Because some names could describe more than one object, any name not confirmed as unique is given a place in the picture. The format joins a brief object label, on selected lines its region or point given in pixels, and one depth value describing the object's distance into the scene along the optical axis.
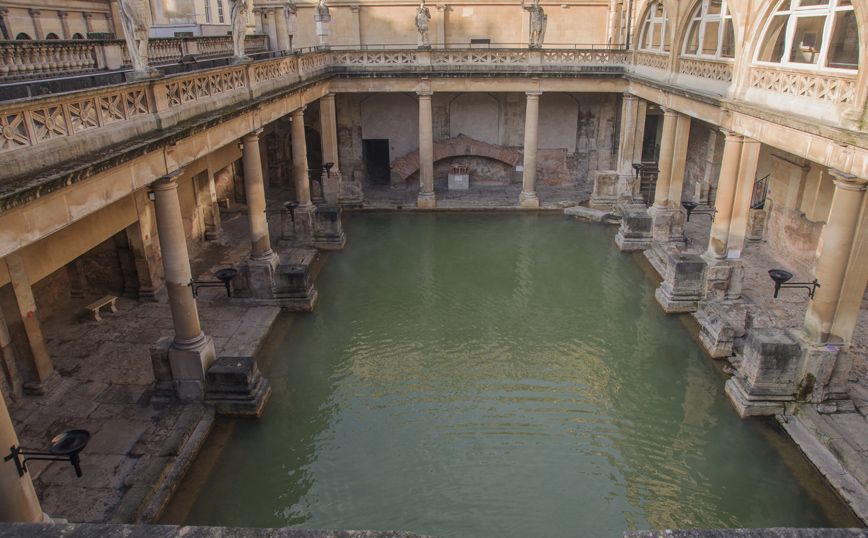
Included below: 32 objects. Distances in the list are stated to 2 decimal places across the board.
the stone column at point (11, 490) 6.06
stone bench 12.73
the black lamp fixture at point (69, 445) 6.74
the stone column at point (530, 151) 20.54
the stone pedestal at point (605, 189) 21.22
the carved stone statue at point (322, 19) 19.45
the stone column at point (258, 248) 13.69
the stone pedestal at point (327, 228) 17.47
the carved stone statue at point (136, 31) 8.09
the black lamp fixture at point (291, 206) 16.41
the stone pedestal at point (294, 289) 13.63
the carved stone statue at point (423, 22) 19.45
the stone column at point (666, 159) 16.28
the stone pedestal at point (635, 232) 17.27
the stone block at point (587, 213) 20.20
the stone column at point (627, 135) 20.66
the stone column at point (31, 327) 9.72
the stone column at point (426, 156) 20.80
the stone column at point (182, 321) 9.55
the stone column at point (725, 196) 12.41
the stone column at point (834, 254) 8.88
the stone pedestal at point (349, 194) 21.59
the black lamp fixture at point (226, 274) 11.61
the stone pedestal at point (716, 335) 11.47
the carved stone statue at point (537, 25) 19.34
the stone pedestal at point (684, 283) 13.35
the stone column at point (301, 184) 17.20
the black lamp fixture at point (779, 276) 10.84
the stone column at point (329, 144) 20.52
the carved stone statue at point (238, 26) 11.62
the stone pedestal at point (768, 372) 9.72
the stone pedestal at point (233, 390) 9.90
